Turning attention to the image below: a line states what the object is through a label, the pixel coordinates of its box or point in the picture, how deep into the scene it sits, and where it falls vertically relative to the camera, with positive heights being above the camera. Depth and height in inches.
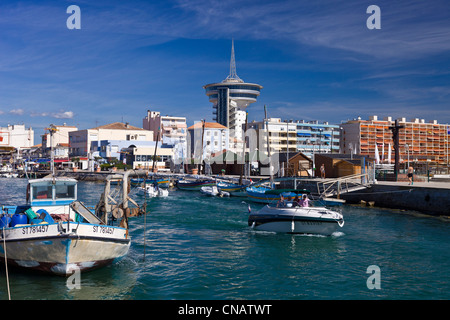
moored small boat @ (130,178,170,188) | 2698.1 -155.4
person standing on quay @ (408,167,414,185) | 1708.2 -83.5
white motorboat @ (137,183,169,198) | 2091.9 -171.3
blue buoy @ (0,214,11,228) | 657.6 -100.5
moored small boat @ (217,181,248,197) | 2204.7 -160.0
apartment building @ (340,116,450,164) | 6122.1 +337.3
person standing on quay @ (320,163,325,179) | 2200.2 -73.0
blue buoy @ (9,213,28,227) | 661.3 -97.8
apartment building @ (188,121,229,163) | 4949.6 +276.4
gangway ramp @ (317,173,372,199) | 1701.5 -122.0
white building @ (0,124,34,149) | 7108.3 +447.5
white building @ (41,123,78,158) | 5177.2 +261.9
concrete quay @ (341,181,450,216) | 1409.9 -150.3
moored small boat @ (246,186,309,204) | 1724.5 -158.7
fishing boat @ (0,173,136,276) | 593.0 -124.7
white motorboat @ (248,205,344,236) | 987.9 -153.5
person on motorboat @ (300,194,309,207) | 1035.3 -113.6
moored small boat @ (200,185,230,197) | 2143.2 -176.9
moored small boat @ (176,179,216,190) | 2477.5 -154.8
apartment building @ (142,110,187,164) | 5957.2 +552.3
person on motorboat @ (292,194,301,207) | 1037.7 -114.9
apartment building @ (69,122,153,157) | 4729.3 +287.2
